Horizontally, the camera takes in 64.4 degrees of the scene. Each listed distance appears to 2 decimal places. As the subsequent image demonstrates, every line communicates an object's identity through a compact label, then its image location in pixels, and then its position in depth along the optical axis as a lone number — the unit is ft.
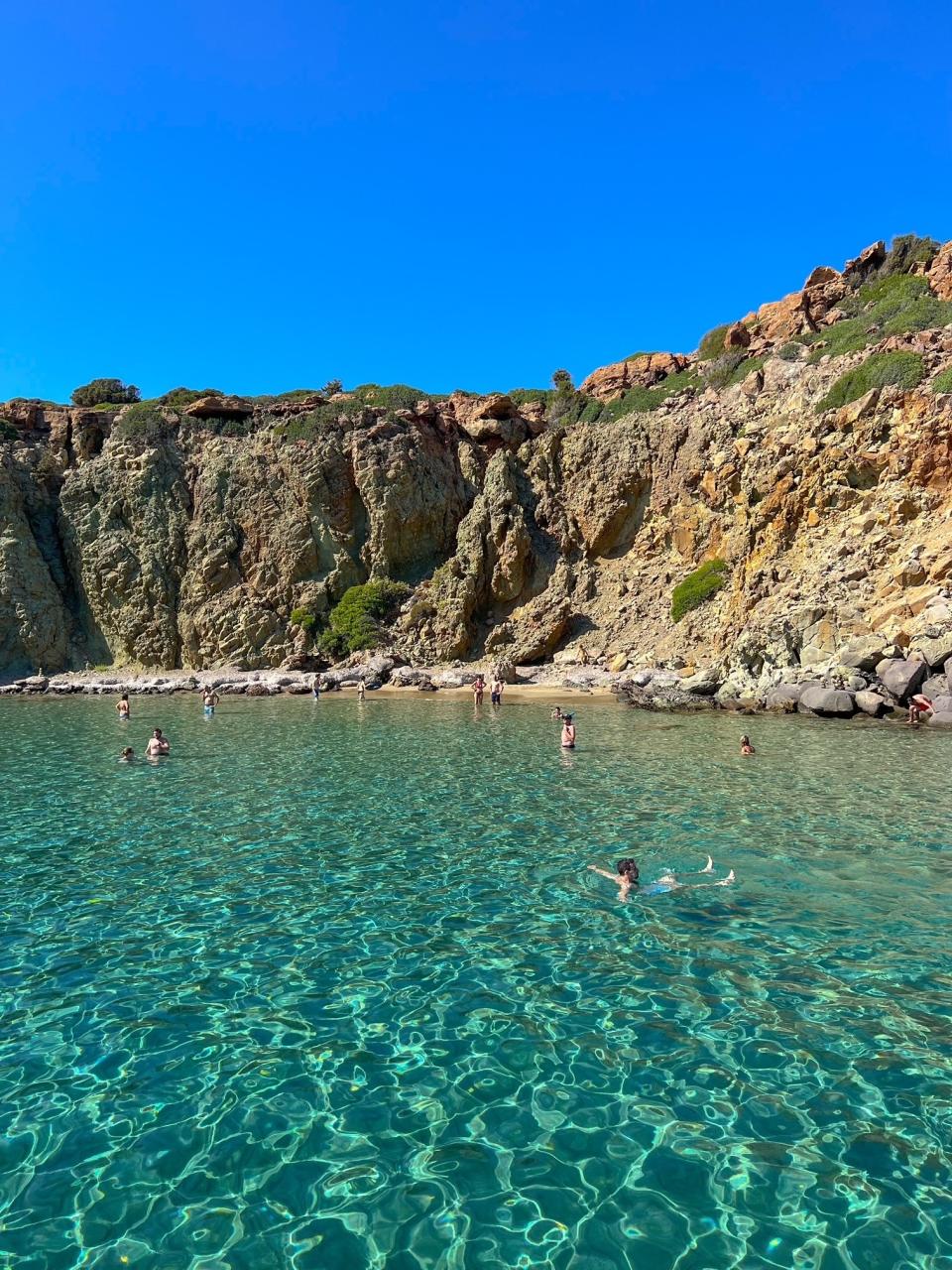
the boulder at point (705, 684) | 110.63
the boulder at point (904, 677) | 86.17
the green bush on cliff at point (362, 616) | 169.27
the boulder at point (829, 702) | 88.89
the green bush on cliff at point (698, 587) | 143.33
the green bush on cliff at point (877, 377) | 119.75
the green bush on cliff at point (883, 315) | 143.23
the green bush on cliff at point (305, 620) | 175.42
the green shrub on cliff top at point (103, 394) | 210.18
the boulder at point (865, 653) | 92.22
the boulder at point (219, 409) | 195.42
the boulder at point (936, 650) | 85.76
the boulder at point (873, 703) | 87.04
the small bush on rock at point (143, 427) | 187.93
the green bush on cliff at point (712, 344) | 192.85
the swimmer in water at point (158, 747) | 68.80
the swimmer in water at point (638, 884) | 31.37
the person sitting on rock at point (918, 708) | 81.46
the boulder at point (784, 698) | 95.04
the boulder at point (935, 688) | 83.41
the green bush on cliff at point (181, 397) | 203.41
